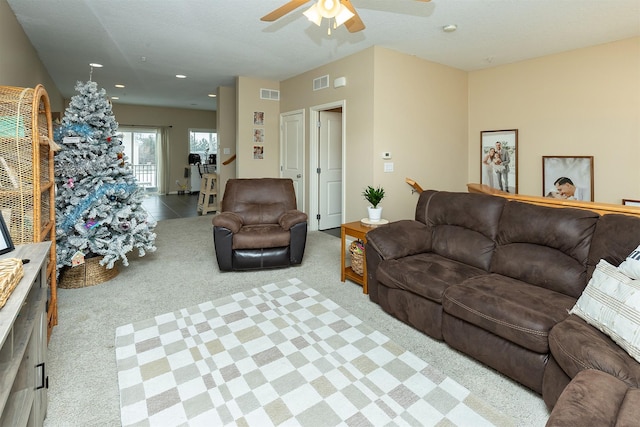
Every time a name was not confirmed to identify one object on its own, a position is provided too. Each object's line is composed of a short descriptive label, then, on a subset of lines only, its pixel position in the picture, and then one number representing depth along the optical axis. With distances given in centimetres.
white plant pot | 332
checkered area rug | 161
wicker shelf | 186
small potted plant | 332
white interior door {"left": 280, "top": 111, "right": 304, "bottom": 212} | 579
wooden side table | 305
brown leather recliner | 348
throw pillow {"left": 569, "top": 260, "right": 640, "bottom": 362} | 136
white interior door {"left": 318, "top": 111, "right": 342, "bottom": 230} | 560
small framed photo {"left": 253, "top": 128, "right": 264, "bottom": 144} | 612
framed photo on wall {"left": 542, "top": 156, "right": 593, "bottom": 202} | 446
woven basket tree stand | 318
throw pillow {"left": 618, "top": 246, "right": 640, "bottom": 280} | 158
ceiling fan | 199
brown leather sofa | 157
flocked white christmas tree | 309
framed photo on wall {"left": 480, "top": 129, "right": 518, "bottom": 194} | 520
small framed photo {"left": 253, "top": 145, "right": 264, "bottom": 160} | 616
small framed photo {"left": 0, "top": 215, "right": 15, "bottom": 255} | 156
